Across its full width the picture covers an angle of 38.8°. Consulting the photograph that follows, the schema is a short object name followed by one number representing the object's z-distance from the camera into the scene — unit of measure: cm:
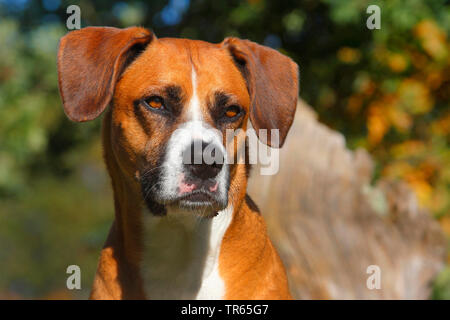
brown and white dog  317
